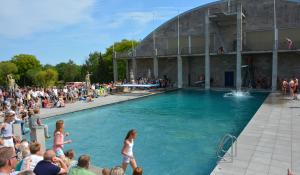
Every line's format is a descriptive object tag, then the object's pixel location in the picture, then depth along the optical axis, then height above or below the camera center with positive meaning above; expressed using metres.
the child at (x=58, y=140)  6.57 -1.44
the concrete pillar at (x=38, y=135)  8.66 -1.75
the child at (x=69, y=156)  5.95 -1.69
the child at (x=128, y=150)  6.38 -1.66
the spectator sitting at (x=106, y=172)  4.52 -1.51
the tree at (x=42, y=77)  67.00 +0.13
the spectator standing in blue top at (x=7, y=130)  7.19 -1.33
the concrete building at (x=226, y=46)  27.22 +3.01
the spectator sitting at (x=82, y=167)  4.19 -1.37
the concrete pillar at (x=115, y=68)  35.48 +1.03
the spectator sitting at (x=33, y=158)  4.71 -1.36
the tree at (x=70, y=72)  81.24 +1.41
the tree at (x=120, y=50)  58.94 +4.68
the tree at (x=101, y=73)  55.50 +0.66
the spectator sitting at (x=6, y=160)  3.14 -0.91
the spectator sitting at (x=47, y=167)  4.11 -1.30
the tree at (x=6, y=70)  65.62 +1.90
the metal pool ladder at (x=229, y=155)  6.98 -2.07
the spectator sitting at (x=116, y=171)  4.00 -1.34
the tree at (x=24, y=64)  71.25 +3.48
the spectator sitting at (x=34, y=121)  8.82 -1.35
